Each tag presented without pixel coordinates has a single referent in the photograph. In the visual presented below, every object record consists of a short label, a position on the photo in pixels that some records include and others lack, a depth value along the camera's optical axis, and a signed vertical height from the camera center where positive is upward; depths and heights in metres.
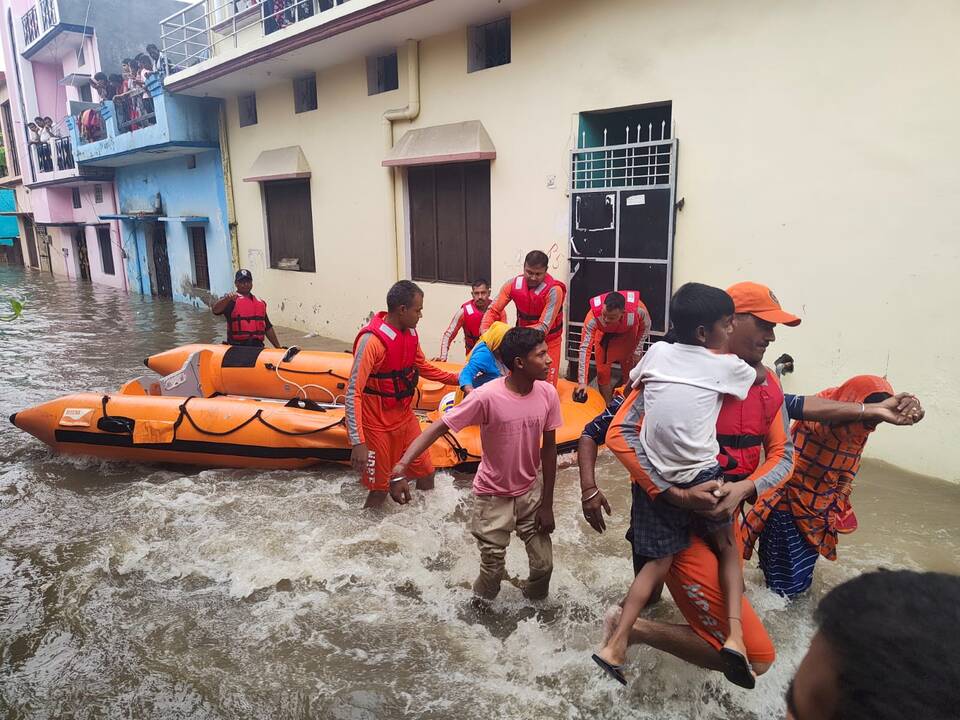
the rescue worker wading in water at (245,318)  6.71 -0.91
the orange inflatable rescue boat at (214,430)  5.08 -1.59
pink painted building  18.06 +4.42
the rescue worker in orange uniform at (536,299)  5.71 -0.66
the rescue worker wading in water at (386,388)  3.86 -0.99
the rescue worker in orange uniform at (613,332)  5.49 -0.96
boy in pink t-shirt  2.78 -1.02
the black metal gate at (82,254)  22.11 -0.68
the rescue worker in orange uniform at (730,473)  2.21 -0.88
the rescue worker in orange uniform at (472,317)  6.18 -0.86
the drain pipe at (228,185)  12.50 +0.87
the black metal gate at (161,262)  16.55 -0.76
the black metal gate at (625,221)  6.13 +0.02
